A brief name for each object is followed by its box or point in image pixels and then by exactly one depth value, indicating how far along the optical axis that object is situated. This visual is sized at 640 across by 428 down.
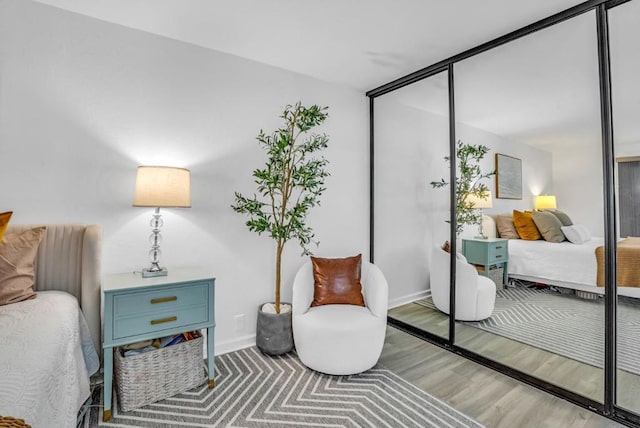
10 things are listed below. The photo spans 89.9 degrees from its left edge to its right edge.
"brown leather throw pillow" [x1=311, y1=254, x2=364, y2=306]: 2.56
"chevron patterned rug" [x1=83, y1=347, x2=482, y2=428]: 1.78
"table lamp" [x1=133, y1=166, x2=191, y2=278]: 2.03
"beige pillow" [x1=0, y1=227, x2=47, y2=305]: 1.60
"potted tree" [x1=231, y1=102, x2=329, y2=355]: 2.51
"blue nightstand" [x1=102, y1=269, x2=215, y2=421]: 1.80
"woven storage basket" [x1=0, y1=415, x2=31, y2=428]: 0.65
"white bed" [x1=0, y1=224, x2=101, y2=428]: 0.97
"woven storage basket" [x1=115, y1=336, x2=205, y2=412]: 1.87
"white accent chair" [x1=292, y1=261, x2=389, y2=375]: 2.18
